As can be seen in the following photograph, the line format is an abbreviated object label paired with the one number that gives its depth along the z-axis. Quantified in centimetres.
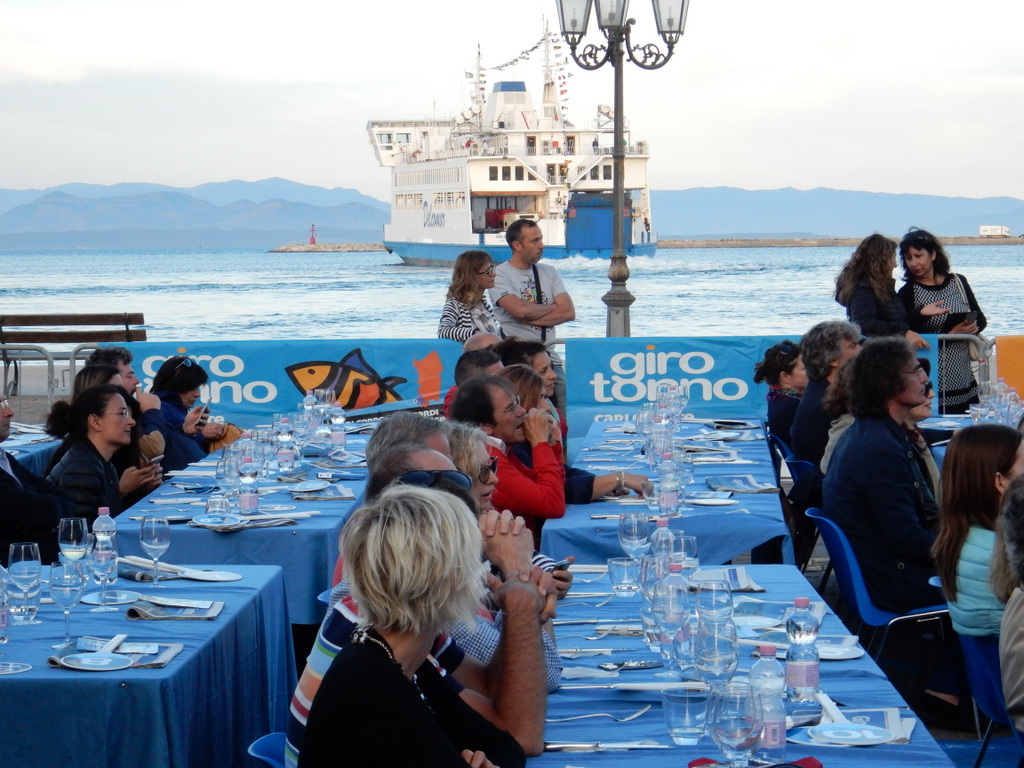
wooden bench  1350
